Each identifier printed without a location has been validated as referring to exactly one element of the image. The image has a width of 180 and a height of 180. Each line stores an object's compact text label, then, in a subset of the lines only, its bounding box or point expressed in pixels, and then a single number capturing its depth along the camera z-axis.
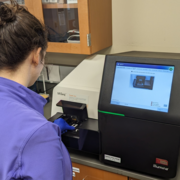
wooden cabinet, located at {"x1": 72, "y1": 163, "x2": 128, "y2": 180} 1.00
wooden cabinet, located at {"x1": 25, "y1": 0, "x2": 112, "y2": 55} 1.19
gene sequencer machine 0.80
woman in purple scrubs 0.52
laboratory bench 0.94
